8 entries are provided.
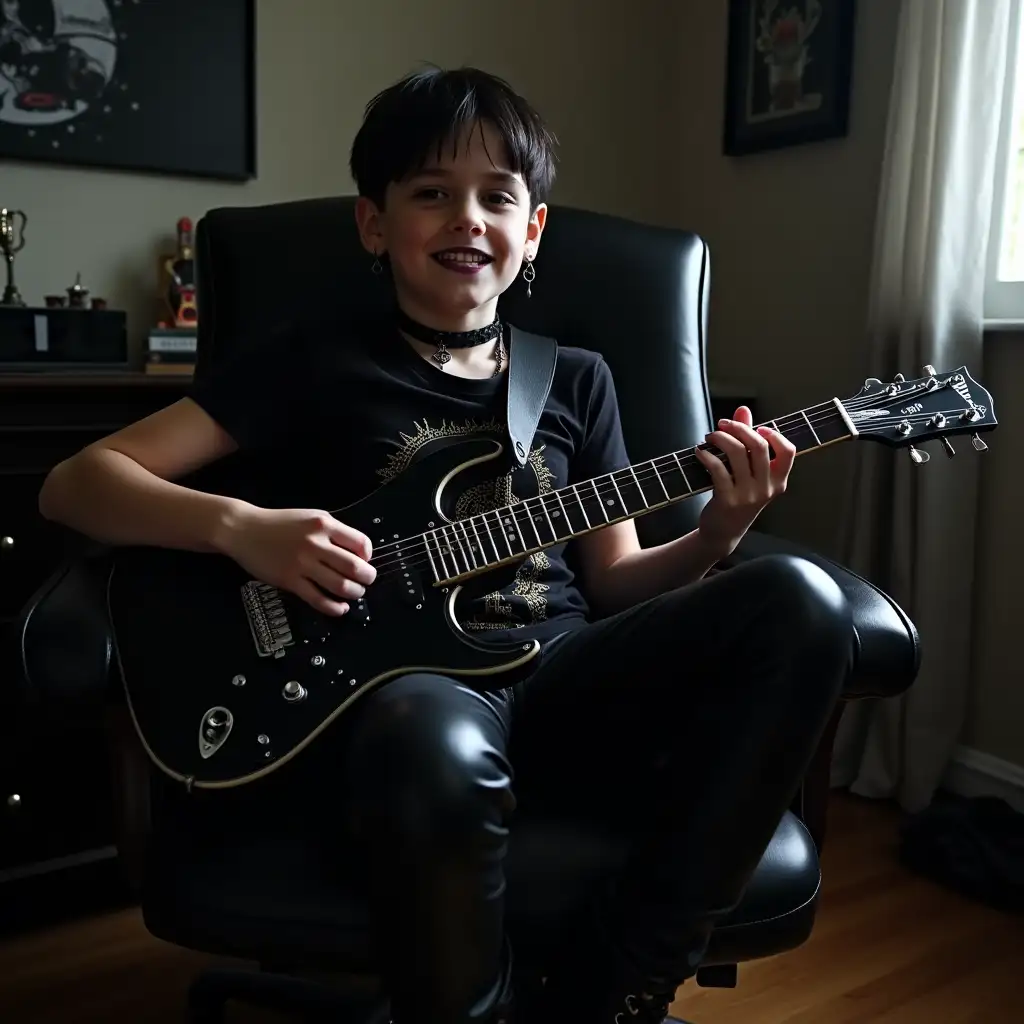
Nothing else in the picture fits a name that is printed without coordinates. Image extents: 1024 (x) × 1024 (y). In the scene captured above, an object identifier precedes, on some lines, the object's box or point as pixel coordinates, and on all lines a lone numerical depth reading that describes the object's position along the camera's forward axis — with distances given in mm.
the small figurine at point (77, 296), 1713
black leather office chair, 794
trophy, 1704
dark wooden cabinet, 1444
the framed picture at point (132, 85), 1748
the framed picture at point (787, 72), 1979
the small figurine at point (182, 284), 1843
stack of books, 1770
